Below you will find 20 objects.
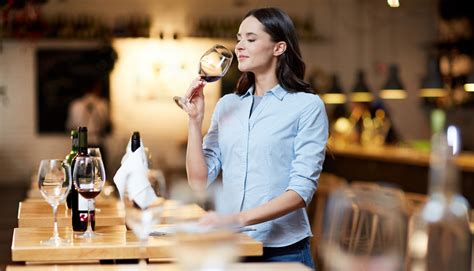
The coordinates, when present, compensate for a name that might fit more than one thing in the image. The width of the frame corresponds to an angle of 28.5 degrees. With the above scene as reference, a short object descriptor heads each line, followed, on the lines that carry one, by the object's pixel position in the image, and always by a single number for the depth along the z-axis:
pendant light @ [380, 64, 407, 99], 11.10
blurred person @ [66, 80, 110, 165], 14.30
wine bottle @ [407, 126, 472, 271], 1.69
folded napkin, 2.17
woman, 3.25
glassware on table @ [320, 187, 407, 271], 1.53
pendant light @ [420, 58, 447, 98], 10.47
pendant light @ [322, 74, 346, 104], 12.23
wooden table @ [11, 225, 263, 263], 2.74
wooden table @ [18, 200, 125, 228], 3.52
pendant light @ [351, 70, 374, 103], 11.67
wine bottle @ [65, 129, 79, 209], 3.77
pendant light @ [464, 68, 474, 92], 8.91
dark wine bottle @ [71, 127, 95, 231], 3.15
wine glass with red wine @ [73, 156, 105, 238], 2.98
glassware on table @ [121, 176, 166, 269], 2.17
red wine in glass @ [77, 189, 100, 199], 2.98
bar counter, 9.42
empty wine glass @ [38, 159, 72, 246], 2.91
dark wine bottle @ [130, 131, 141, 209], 3.22
